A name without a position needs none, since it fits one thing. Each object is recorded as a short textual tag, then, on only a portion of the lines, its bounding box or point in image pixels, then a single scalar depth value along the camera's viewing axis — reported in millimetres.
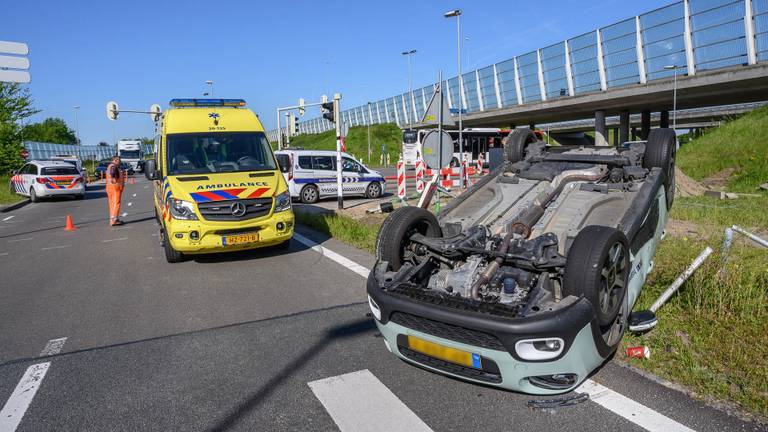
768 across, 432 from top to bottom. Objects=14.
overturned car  3441
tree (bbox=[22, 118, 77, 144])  79088
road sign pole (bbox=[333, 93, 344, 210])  14125
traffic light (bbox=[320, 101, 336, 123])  14657
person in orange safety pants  13297
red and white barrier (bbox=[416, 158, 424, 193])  15844
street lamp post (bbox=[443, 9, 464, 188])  29958
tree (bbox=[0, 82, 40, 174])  29656
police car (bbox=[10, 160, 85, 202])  22172
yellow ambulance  7898
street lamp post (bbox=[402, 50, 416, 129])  44375
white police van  17641
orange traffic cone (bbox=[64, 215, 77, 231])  13250
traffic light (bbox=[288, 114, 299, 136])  25609
